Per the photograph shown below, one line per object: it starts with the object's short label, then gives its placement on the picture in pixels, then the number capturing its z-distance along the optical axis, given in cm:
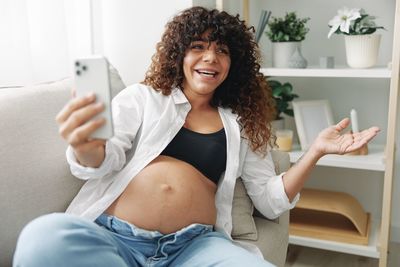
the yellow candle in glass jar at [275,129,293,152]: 197
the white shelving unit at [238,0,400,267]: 167
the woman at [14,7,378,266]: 119
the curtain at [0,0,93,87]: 151
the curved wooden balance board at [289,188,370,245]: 190
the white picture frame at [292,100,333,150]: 198
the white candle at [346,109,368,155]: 185
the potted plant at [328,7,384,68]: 177
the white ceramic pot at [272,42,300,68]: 194
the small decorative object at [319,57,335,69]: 188
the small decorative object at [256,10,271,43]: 194
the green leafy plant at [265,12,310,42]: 194
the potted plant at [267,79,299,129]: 200
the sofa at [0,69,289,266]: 116
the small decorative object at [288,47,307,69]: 189
